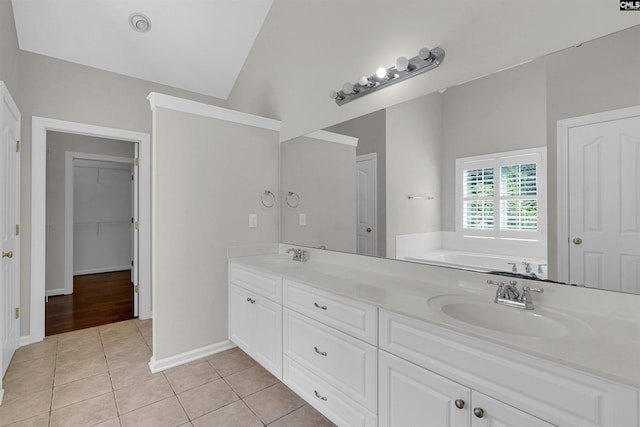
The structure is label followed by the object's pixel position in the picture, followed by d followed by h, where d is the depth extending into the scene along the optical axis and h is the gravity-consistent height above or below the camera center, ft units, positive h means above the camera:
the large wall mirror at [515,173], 3.84 +0.68
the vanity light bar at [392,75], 5.40 +2.72
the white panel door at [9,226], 6.91 -0.30
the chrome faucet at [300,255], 8.44 -1.09
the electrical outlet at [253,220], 9.16 -0.15
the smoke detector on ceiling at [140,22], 9.29 +5.80
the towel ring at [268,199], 9.43 +0.48
